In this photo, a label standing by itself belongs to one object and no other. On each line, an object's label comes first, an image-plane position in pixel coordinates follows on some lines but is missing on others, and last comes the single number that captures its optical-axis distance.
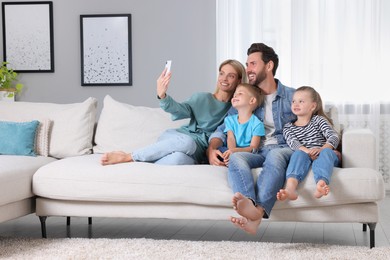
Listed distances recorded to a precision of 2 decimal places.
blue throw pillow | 4.09
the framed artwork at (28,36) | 6.36
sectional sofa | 3.28
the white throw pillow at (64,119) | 4.20
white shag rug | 3.15
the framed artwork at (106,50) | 6.25
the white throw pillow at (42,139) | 4.19
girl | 3.18
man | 3.12
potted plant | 6.10
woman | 3.68
